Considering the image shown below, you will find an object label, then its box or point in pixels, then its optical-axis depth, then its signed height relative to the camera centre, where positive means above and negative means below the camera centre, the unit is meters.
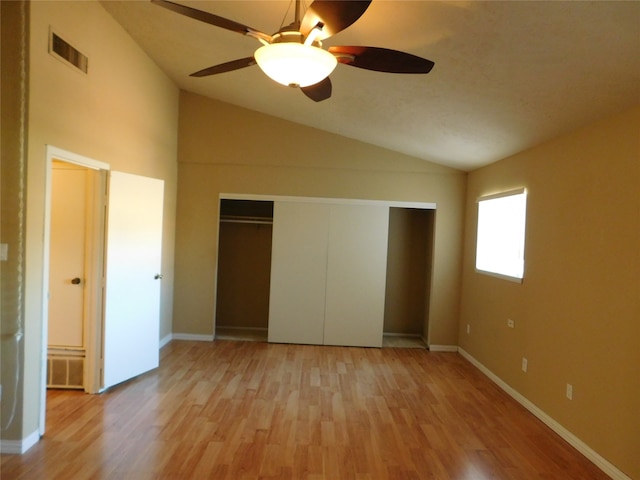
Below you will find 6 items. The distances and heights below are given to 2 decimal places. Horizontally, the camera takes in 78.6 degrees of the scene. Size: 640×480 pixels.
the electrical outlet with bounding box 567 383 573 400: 2.96 -1.13
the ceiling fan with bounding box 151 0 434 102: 1.62 +0.86
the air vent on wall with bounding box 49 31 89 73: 2.73 +1.24
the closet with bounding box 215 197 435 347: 5.27 -0.53
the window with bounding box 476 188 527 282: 3.89 +0.06
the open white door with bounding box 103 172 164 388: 3.56 -0.54
